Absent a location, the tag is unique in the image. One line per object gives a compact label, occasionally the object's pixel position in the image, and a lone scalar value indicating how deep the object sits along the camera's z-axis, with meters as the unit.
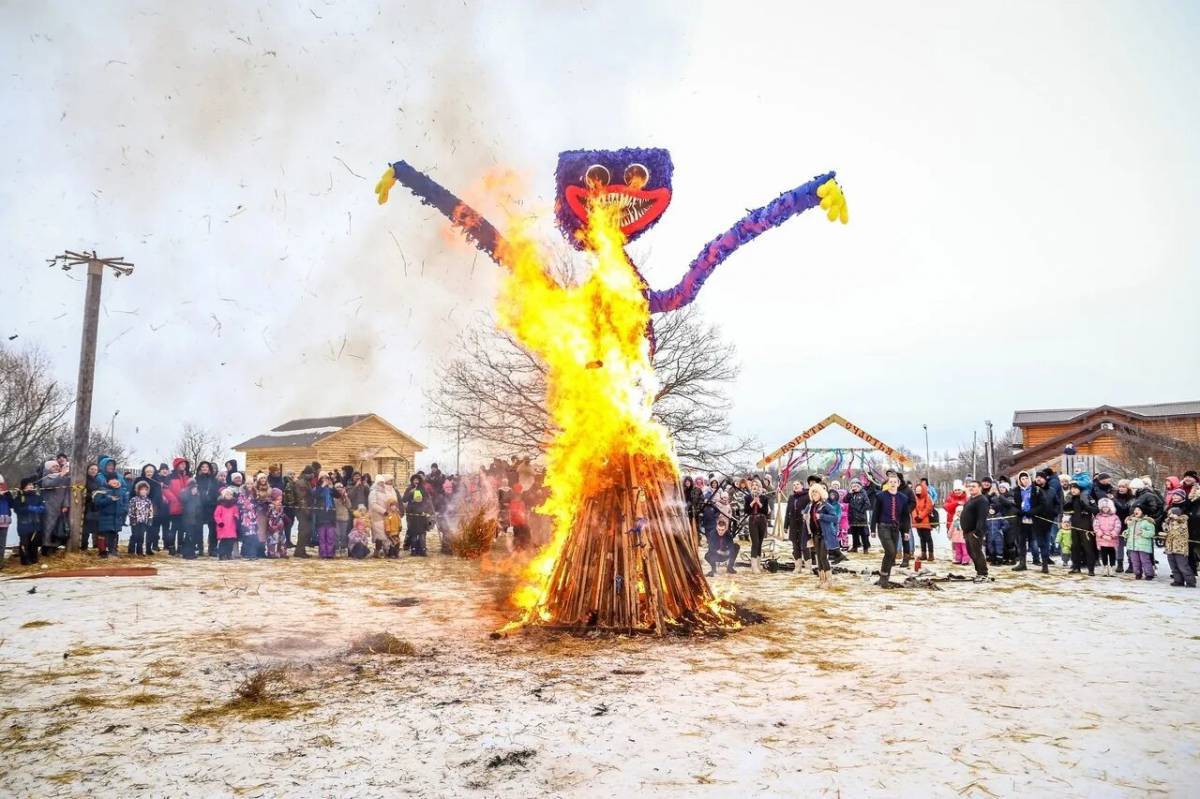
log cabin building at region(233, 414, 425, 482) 26.73
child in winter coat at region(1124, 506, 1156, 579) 11.20
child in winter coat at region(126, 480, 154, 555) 12.65
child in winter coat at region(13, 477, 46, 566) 10.91
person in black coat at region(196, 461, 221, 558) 13.48
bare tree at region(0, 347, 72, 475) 23.89
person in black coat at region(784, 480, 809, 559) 12.41
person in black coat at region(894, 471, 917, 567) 12.54
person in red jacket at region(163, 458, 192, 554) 13.24
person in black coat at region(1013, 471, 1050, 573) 12.85
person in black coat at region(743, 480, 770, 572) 12.65
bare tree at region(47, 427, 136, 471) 34.66
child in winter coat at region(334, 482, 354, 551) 14.27
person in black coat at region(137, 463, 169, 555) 13.12
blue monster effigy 7.73
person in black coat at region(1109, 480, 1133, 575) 12.31
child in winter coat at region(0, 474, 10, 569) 10.44
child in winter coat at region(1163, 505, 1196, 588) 10.31
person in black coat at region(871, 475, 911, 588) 10.97
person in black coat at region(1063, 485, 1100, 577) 11.94
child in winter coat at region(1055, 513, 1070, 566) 13.11
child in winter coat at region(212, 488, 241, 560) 13.27
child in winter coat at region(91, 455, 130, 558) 12.26
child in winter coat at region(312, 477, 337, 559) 14.16
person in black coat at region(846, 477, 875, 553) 16.39
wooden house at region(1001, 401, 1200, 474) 32.09
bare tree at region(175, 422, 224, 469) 41.16
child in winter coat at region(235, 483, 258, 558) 13.60
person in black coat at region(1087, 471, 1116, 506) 12.88
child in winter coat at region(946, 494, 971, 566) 13.74
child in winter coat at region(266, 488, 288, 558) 13.95
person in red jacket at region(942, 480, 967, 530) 14.34
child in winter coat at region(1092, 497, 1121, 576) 11.77
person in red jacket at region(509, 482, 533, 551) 14.32
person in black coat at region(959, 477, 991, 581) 11.46
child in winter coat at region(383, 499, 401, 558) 14.78
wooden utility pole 12.43
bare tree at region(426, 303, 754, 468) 18.72
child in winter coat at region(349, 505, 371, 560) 14.39
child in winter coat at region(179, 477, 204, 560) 13.25
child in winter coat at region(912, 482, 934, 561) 13.18
